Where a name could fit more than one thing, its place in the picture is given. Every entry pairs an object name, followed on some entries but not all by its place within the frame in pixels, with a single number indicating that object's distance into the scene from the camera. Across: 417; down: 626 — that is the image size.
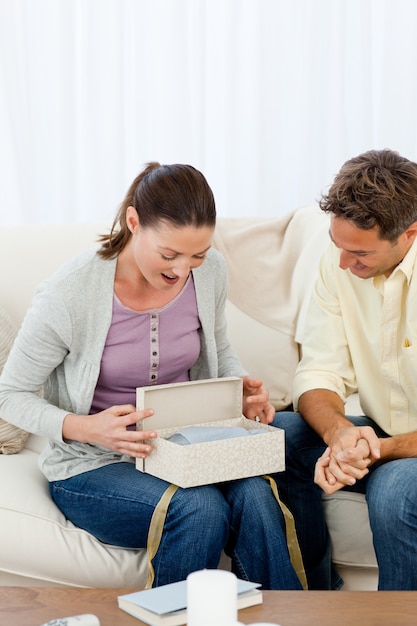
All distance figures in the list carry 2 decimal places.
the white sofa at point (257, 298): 3.63
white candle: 2.69
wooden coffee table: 2.89
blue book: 2.86
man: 3.41
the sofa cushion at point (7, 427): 3.87
